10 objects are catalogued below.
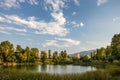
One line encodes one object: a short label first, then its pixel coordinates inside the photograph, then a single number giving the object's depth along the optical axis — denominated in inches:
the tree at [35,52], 1905.4
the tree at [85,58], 2114.6
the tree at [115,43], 949.5
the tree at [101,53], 1713.9
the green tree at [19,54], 1610.5
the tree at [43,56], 2061.9
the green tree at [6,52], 1480.2
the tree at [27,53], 1737.1
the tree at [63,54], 2348.8
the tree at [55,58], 2191.0
